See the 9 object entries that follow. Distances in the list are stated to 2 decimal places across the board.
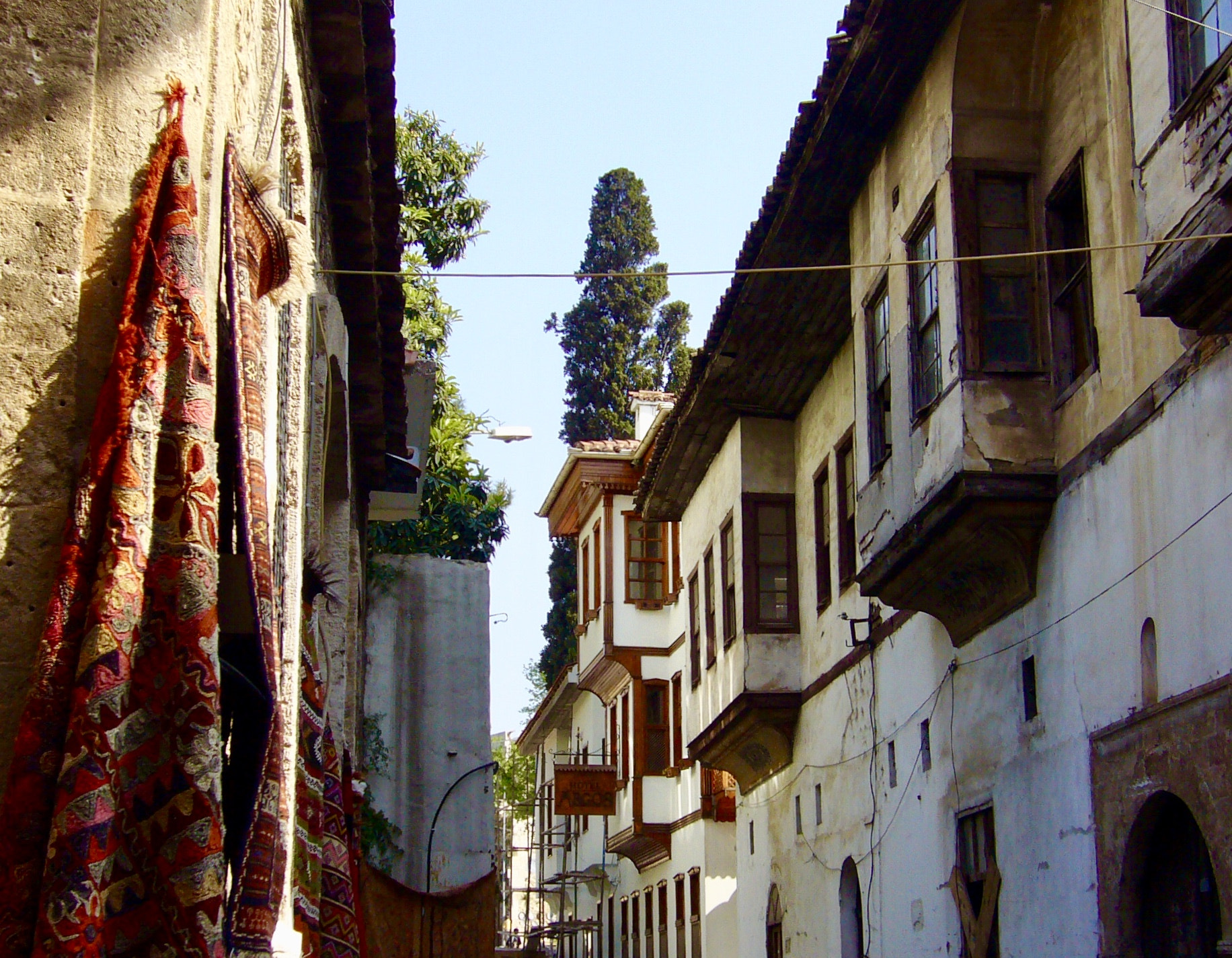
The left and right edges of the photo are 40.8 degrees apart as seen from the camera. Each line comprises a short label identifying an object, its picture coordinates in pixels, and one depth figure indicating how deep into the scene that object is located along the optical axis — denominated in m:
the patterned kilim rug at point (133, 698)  3.42
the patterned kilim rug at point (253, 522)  4.25
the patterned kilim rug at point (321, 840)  7.13
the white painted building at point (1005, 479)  9.34
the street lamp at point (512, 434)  20.16
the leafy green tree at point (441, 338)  23.12
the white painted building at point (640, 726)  27.56
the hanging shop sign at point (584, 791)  32.31
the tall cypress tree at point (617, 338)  47.44
